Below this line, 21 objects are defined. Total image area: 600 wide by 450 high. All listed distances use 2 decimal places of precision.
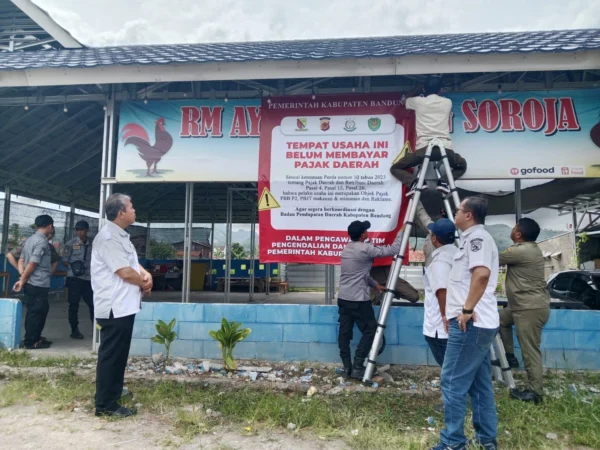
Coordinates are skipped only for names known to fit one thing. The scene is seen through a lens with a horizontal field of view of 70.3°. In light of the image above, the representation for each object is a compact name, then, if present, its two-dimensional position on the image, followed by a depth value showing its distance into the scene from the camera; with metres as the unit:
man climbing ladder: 4.74
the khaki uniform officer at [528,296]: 4.02
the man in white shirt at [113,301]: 3.65
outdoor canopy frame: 4.55
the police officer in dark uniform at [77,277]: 6.52
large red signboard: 5.07
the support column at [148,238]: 16.47
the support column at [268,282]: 13.73
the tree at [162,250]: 16.95
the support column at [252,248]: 11.62
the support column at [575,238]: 13.94
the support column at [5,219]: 11.52
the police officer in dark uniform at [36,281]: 5.68
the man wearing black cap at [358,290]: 4.55
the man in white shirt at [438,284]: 3.42
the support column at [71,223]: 13.38
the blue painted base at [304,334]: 4.80
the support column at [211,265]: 15.81
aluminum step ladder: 4.36
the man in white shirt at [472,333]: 2.87
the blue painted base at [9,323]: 5.40
